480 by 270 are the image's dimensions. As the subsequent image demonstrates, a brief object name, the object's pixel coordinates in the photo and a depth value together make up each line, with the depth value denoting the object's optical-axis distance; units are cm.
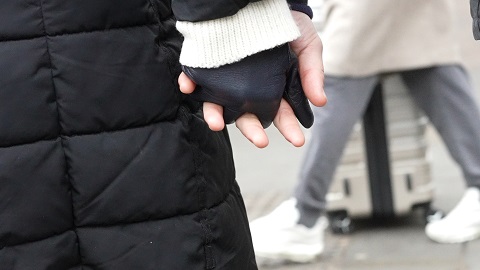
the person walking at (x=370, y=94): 767
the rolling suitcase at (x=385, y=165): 844
